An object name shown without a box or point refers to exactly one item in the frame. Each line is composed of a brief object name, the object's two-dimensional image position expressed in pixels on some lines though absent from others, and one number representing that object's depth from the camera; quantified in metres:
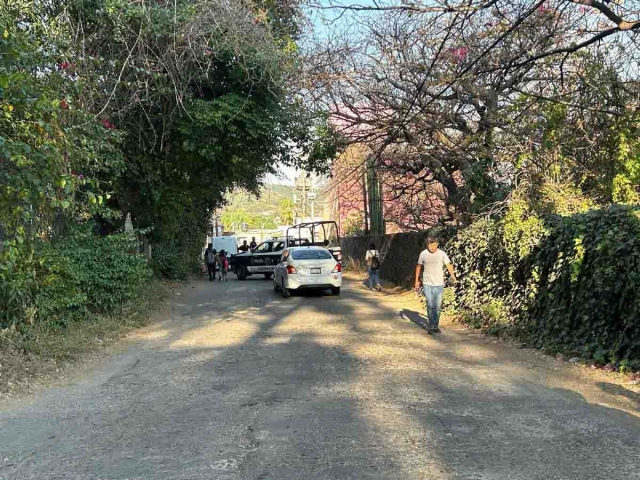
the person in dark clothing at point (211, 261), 28.93
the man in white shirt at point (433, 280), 10.95
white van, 42.38
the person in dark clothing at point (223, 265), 28.33
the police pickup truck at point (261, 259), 28.55
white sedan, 18.23
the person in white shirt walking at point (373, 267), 21.25
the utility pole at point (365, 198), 28.20
